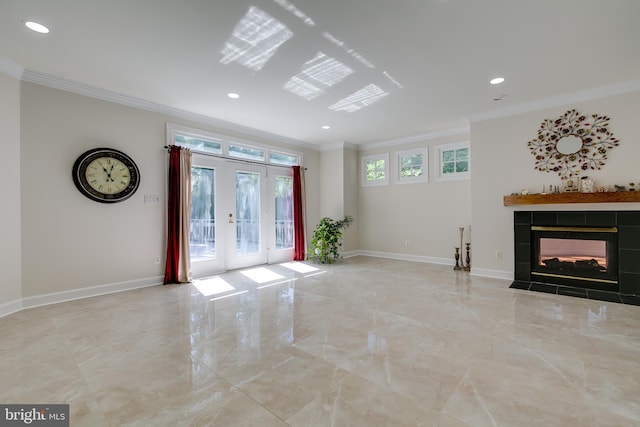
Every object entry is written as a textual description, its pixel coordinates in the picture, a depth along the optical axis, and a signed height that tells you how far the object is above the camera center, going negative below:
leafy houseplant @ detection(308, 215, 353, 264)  6.27 -0.61
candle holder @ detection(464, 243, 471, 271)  5.43 -0.92
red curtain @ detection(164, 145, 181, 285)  4.52 -0.10
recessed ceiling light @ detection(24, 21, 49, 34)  2.47 +1.66
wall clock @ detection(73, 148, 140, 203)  3.74 +0.55
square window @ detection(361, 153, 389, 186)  6.84 +1.06
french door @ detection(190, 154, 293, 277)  4.97 -0.03
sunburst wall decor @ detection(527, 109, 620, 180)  3.98 +0.98
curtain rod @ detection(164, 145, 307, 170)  4.56 +1.05
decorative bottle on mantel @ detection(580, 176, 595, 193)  3.97 +0.36
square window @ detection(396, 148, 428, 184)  6.23 +1.04
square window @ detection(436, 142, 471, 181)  5.70 +1.04
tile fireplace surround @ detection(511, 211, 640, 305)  3.77 -0.59
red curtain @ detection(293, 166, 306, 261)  6.55 -0.04
